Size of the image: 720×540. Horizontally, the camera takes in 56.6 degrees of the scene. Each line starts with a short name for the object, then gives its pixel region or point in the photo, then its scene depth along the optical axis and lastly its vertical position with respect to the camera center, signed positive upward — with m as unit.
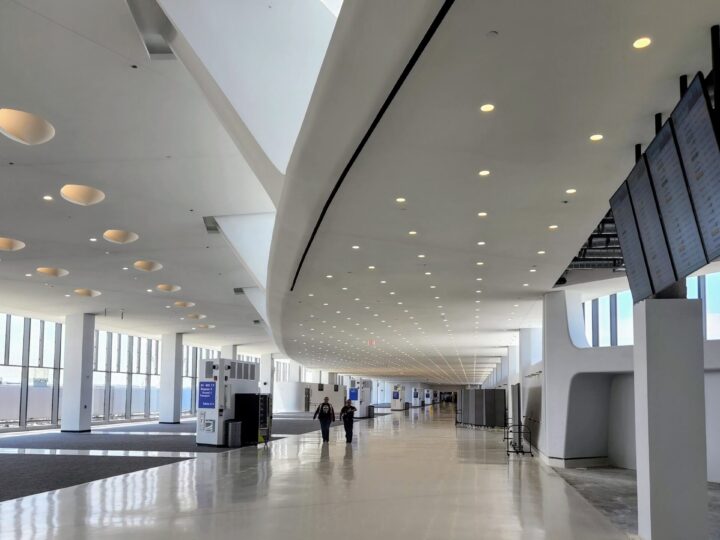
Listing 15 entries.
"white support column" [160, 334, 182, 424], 39.00 -2.36
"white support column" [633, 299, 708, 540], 8.24 -0.89
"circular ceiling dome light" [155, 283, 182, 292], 25.34 +2.24
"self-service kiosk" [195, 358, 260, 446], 21.86 -1.81
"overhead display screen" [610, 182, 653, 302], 7.44 +1.19
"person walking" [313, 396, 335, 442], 22.83 -2.27
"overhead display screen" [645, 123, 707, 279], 5.82 +1.32
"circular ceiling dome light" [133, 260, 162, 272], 21.36 +2.56
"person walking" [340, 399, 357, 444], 23.56 -2.53
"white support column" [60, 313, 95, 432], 31.16 -1.28
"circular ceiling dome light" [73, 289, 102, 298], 26.17 +2.10
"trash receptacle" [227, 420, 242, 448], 21.73 -2.82
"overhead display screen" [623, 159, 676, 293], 6.69 +1.24
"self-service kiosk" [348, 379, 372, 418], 45.09 -3.52
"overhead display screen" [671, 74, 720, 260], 5.11 +1.54
